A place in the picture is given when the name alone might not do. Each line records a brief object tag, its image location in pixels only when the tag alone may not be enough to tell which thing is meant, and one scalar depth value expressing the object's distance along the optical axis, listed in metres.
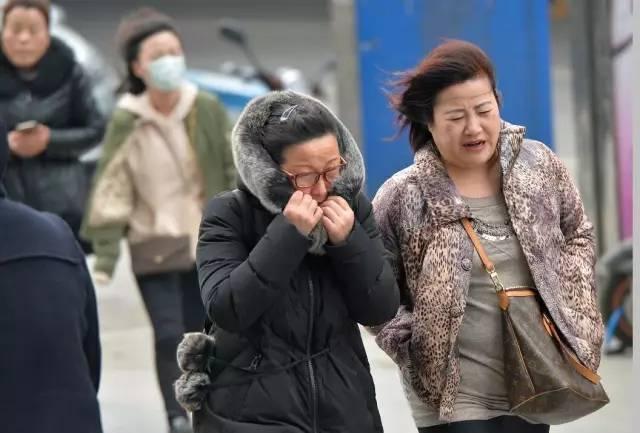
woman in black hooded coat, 6.80
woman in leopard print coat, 7.49
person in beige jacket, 12.34
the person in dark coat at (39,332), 7.22
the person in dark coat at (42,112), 12.95
